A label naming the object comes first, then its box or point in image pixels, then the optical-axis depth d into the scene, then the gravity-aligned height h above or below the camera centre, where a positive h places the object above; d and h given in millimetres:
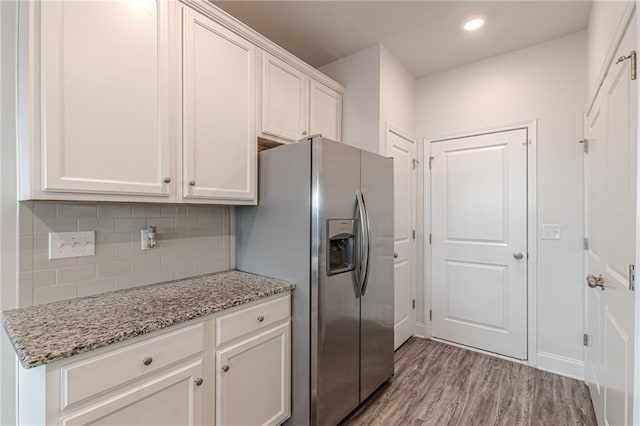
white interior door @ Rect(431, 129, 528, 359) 2650 -266
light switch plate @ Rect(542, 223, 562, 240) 2477 -152
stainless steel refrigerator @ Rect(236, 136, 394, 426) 1695 -279
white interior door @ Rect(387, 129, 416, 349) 2840 -193
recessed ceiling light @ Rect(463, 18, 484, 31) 2260 +1425
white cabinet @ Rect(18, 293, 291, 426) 991 -660
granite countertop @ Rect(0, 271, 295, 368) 984 -418
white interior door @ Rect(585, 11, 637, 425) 1144 -115
